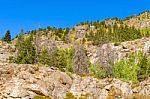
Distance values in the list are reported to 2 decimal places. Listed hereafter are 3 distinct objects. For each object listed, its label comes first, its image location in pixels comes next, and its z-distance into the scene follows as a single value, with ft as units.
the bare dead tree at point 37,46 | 324.29
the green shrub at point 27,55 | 290.45
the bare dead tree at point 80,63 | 305.09
